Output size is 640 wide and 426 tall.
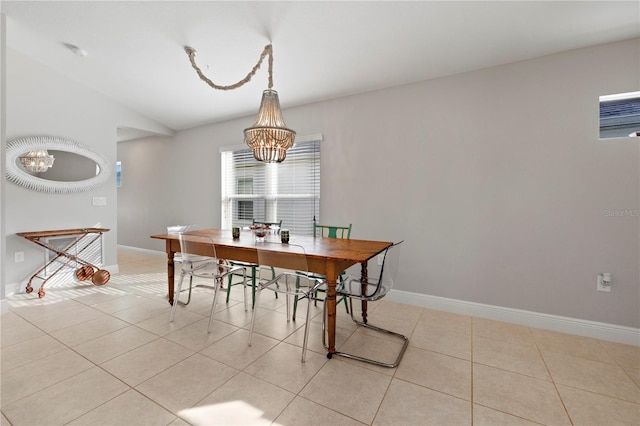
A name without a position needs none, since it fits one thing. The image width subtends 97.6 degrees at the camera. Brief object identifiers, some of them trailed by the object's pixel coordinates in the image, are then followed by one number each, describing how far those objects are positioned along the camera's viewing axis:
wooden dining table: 2.09
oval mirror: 3.45
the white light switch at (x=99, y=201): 4.24
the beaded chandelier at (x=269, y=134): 2.25
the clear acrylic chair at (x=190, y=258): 2.83
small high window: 2.35
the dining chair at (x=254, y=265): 2.89
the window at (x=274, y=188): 3.88
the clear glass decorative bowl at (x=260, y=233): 2.83
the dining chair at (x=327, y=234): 2.69
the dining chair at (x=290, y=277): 2.17
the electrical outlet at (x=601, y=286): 2.39
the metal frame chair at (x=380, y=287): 2.12
